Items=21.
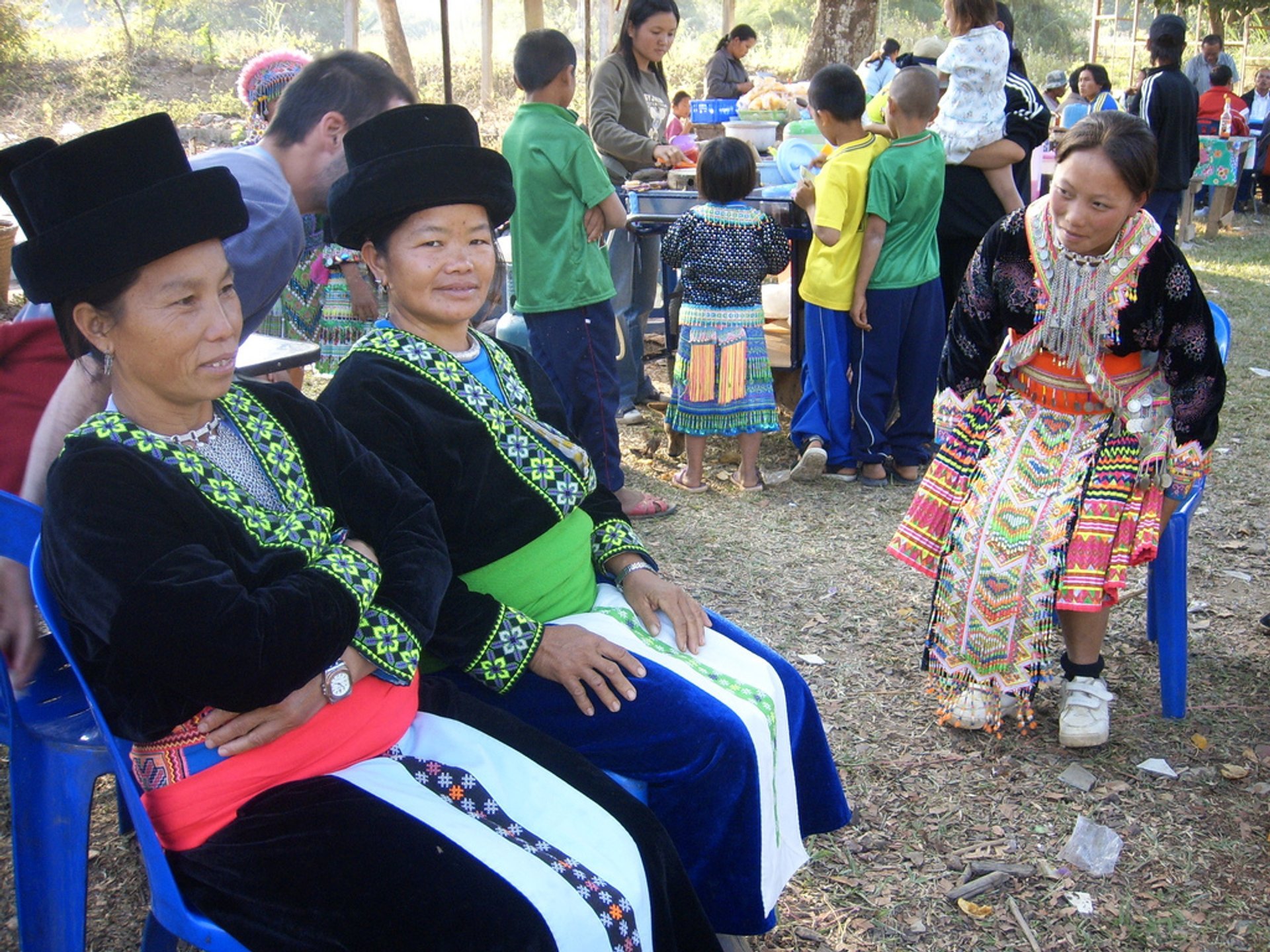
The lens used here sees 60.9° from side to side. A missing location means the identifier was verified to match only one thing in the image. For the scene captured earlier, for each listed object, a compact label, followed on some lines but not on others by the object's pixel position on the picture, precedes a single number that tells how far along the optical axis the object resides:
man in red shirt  12.48
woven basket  6.59
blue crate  7.72
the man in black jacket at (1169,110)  8.05
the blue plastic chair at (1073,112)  11.75
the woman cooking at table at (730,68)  10.30
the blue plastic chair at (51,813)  1.91
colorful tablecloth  11.64
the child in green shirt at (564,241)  4.44
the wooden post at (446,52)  6.40
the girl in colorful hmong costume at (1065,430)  2.80
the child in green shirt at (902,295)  4.76
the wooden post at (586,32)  9.99
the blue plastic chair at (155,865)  1.58
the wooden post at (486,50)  16.78
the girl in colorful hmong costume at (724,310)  4.96
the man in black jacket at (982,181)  5.11
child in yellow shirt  4.84
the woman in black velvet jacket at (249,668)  1.52
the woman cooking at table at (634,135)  6.03
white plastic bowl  6.80
